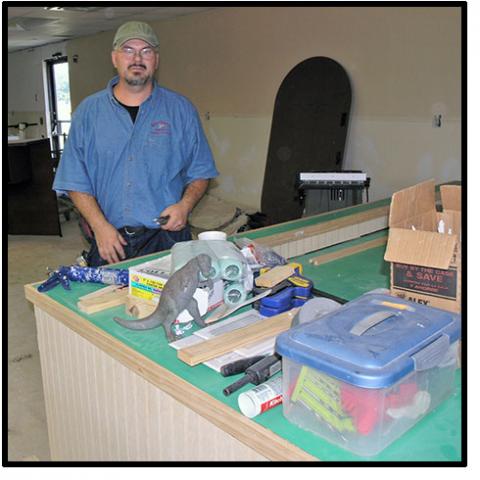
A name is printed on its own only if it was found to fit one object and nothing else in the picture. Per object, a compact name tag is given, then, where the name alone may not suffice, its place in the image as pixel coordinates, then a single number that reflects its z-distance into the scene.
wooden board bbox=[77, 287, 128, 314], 1.34
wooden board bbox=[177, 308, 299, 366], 1.06
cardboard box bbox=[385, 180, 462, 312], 1.07
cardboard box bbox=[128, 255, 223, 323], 1.19
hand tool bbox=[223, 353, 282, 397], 0.97
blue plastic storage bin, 0.78
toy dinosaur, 1.14
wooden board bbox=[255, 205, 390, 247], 1.93
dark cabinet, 5.56
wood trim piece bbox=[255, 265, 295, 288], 1.36
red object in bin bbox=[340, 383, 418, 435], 0.78
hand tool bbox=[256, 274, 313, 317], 1.27
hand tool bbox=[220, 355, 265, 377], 1.02
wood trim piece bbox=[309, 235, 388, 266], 1.81
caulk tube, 0.90
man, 2.04
